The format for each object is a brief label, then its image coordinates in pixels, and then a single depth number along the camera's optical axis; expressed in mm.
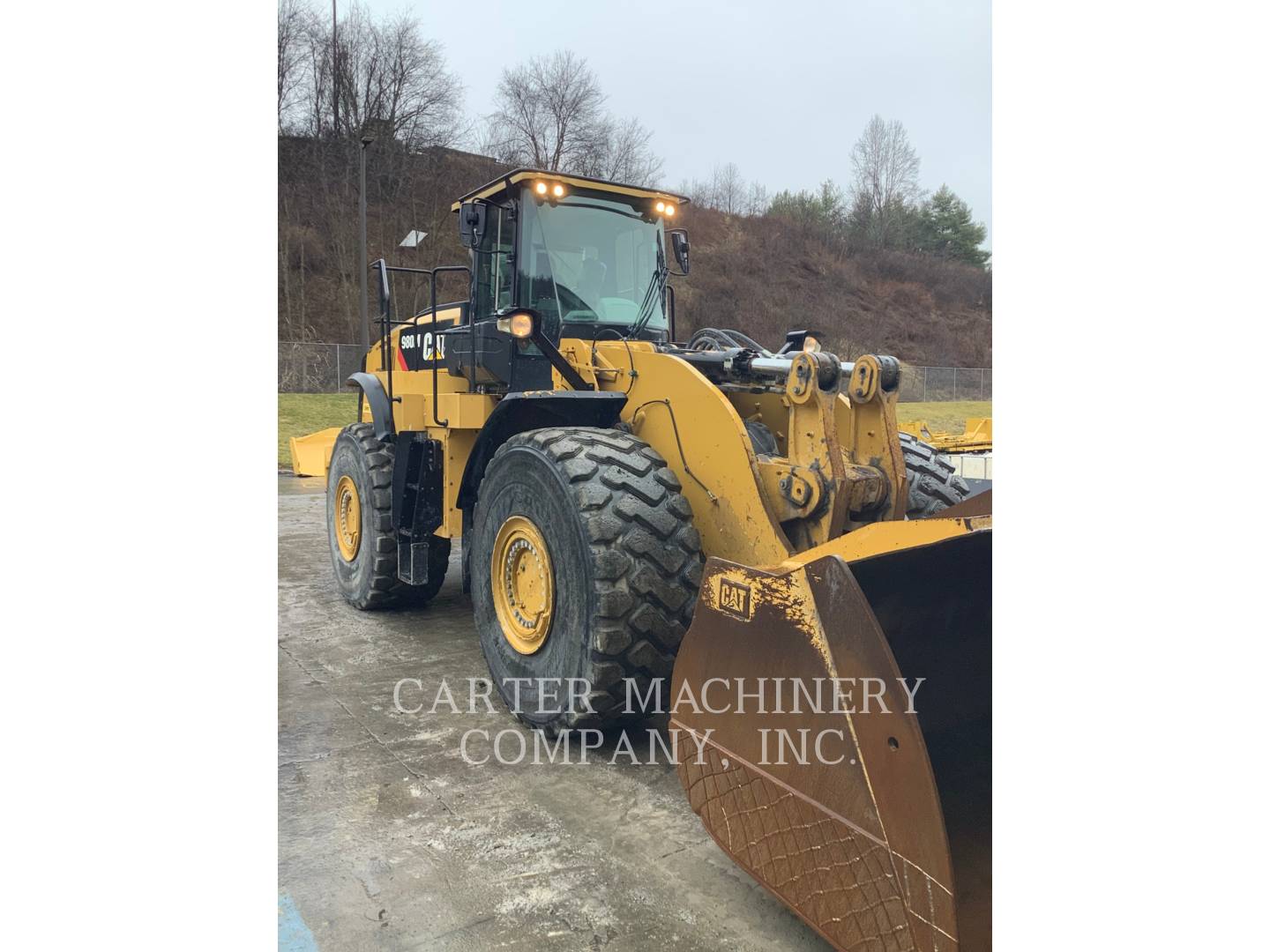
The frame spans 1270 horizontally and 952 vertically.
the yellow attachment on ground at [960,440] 11536
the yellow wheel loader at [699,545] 2049
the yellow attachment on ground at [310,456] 13500
